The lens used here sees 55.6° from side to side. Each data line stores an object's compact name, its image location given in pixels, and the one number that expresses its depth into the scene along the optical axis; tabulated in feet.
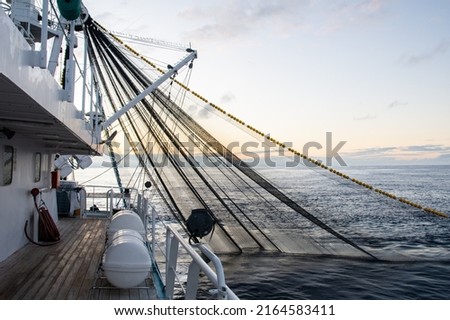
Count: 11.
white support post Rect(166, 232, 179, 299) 16.17
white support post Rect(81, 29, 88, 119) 25.17
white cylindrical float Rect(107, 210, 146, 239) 26.13
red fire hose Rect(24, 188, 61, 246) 32.38
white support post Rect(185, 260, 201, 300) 12.28
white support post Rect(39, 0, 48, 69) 13.67
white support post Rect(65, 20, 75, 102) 19.46
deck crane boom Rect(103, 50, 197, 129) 38.93
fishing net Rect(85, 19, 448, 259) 40.29
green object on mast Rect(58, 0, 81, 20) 17.29
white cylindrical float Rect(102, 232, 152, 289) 18.60
